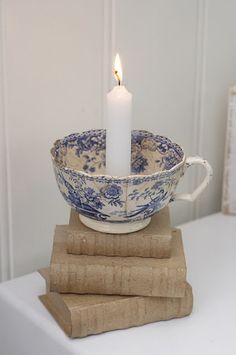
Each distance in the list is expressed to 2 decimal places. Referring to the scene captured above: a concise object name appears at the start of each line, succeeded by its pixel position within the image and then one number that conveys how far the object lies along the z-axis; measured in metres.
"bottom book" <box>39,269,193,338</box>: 0.67
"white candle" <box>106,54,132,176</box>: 0.69
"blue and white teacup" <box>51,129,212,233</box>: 0.66
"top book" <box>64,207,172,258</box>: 0.70
